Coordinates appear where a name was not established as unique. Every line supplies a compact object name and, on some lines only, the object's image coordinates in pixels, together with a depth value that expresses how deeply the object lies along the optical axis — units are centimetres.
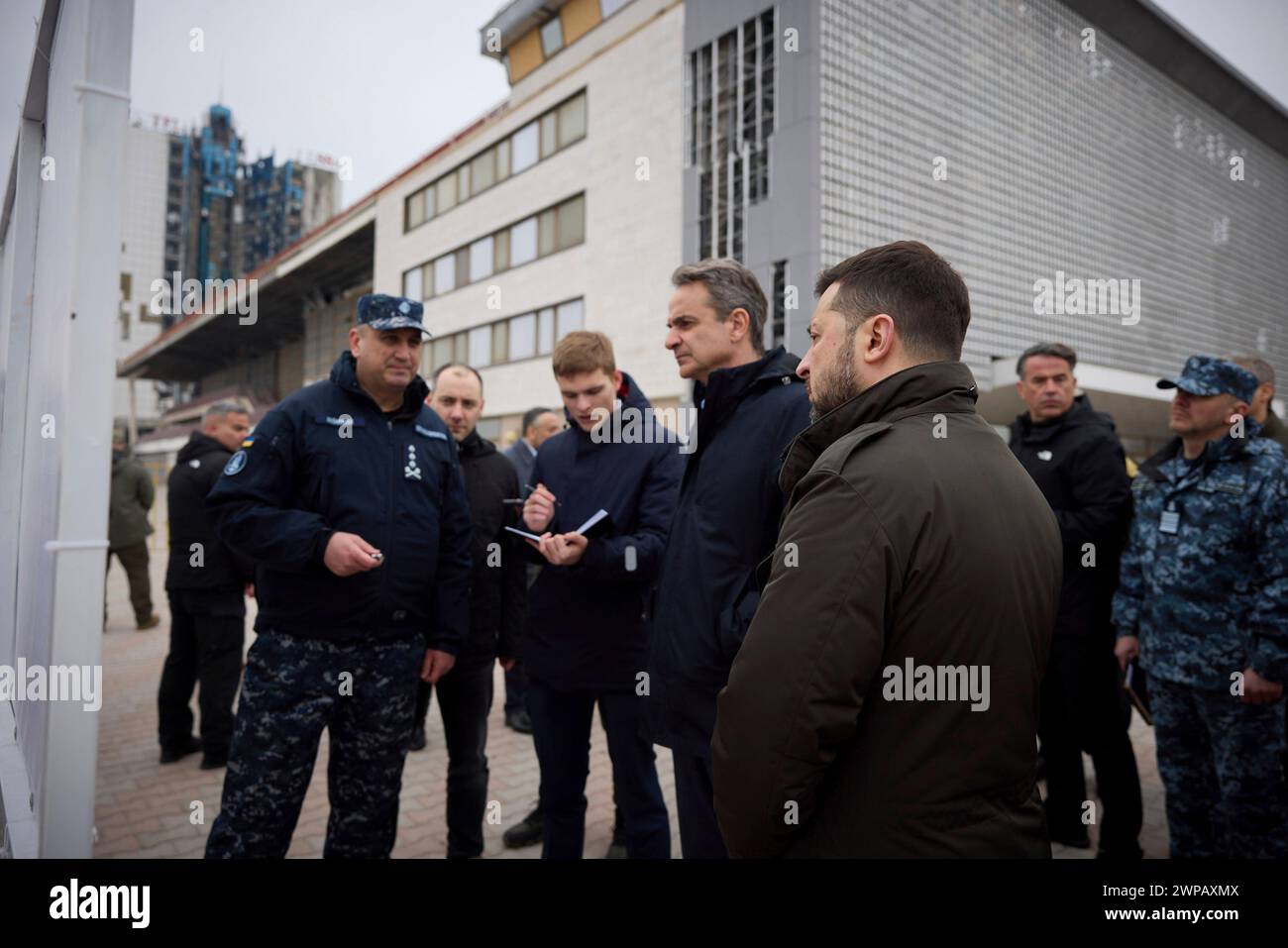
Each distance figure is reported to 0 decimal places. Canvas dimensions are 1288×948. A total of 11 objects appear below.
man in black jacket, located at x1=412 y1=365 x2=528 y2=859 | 326
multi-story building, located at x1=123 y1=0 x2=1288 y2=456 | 1226
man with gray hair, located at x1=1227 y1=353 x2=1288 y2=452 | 344
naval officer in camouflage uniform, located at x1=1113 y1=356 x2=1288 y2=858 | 275
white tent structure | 196
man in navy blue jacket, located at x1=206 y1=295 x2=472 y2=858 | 245
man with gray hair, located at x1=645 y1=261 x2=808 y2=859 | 202
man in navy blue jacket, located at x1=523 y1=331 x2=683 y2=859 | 270
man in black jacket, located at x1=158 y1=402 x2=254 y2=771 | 453
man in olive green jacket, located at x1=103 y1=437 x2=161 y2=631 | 831
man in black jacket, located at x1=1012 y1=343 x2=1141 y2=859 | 339
